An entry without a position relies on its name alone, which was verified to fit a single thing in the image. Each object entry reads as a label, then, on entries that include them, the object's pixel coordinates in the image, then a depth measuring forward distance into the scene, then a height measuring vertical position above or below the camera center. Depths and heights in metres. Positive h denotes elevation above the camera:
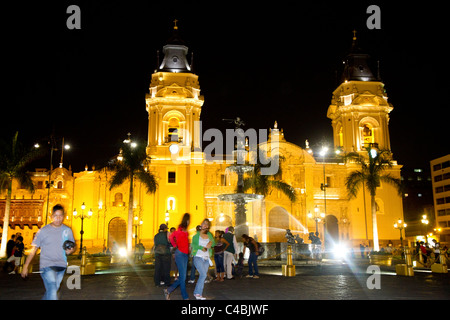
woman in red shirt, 9.35 -0.30
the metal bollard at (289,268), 15.40 -1.03
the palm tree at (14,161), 30.58 +5.36
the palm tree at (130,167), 32.16 +5.15
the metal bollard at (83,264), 16.23 -0.87
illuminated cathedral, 44.56 +4.96
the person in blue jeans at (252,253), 14.76 -0.49
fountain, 22.59 +2.12
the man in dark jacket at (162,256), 12.13 -0.45
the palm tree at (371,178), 35.44 +4.75
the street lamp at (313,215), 42.55 +2.12
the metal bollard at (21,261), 17.14 -0.76
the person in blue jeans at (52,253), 6.70 -0.19
